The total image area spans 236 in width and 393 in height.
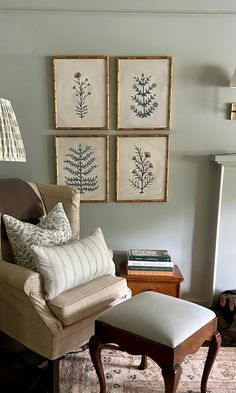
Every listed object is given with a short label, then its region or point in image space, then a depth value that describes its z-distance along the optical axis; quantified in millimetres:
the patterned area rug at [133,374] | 1717
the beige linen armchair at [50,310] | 1546
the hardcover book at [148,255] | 2303
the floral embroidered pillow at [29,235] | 1744
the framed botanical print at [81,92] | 2277
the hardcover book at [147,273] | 2277
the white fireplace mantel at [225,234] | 2355
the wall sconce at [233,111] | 2348
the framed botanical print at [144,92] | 2293
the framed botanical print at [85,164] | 2375
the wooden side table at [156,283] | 2240
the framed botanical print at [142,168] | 2389
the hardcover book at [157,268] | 2289
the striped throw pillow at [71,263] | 1587
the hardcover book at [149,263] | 2291
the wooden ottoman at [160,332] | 1321
